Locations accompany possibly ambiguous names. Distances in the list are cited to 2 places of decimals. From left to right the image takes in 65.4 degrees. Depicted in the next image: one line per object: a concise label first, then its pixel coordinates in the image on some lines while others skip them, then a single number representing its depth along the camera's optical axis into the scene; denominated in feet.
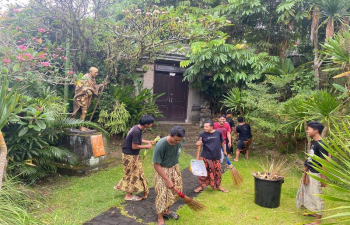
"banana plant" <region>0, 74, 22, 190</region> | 12.30
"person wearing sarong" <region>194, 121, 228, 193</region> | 17.01
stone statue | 21.03
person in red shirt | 23.40
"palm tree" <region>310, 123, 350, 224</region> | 5.66
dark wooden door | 40.09
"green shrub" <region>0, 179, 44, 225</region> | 10.36
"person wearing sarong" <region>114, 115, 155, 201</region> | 14.85
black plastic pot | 14.94
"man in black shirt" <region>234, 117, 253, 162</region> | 25.75
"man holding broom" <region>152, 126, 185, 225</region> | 11.81
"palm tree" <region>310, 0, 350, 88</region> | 23.17
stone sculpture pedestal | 20.16
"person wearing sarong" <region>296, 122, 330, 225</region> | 12.75
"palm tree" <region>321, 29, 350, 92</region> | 17.13
